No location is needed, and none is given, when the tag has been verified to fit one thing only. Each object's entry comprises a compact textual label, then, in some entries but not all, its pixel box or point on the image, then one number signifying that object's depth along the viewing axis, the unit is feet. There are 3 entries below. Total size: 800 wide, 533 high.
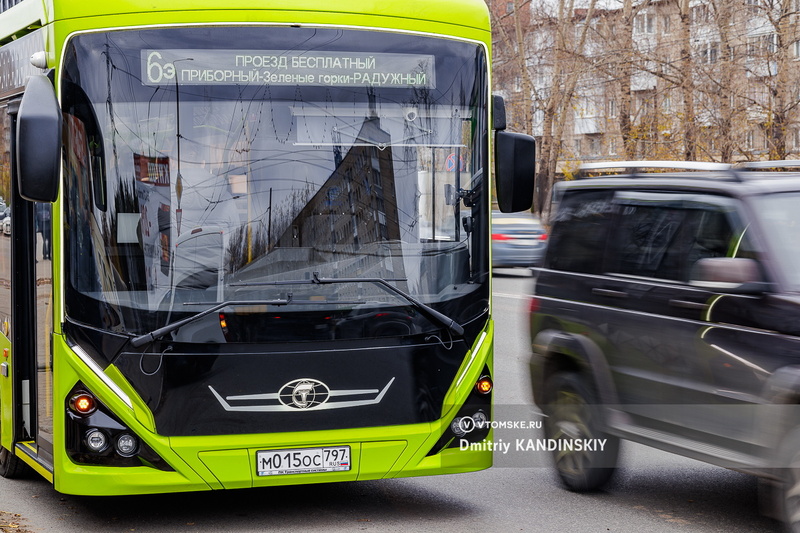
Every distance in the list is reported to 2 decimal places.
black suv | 19.04
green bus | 20.36
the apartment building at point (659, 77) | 105.70
